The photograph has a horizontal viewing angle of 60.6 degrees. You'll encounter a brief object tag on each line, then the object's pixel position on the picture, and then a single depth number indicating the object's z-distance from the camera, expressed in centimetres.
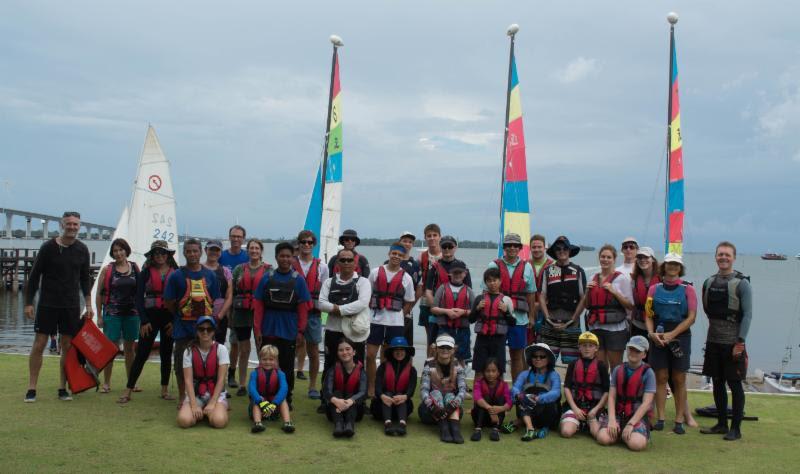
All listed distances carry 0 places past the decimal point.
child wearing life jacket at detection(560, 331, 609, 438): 562
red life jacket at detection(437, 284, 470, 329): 630
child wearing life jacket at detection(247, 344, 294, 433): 555
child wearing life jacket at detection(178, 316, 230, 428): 557
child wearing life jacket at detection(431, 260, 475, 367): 627
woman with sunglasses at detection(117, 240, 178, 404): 614
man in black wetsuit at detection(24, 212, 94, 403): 596
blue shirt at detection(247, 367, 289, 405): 557
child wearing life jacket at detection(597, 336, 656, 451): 530
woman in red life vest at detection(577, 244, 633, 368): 613
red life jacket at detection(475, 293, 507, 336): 612
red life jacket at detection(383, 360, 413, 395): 584
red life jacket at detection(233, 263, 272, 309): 667
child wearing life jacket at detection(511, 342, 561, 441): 558
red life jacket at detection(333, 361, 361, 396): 579
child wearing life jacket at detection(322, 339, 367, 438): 570
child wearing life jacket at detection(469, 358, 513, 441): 561
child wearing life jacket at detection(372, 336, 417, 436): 581
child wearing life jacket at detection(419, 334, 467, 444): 554
